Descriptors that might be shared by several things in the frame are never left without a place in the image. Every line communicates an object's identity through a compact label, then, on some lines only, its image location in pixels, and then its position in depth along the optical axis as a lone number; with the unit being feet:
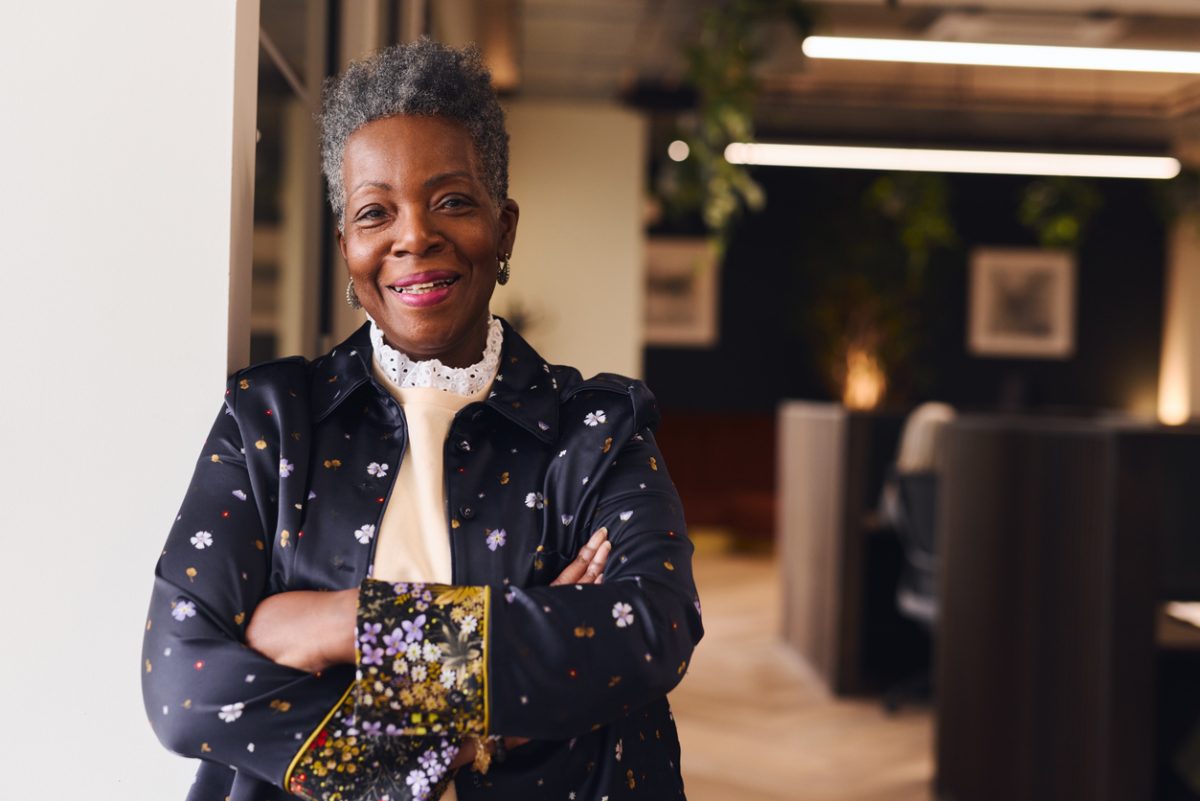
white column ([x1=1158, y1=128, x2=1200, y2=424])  35.70
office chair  15.12
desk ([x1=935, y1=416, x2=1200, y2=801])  9.24
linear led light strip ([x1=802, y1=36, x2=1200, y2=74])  17.90
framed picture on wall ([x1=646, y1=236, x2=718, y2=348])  34.94
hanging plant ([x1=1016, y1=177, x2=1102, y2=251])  25.86
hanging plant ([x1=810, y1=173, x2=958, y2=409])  31.78
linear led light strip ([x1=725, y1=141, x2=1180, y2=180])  25.39
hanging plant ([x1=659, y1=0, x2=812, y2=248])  16.21
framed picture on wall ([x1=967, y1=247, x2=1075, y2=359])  35.19
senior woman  3.58
